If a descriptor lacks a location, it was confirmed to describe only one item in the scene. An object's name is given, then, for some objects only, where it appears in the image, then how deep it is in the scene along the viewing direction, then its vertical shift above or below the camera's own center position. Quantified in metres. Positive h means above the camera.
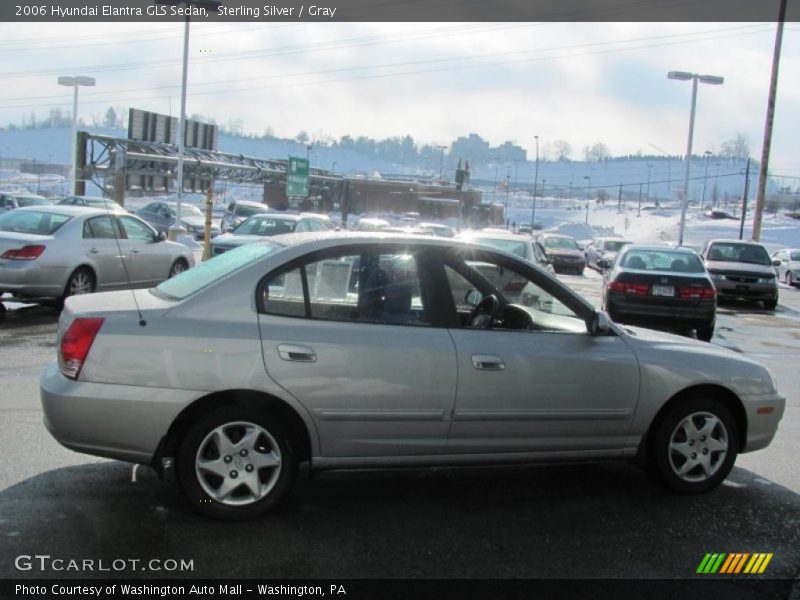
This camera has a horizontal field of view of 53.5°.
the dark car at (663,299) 12.04 -0.87
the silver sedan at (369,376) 4.12 -0.85
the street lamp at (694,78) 31.56 +6.61
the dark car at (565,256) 30.28 -0.85
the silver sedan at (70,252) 10.81 -0.83
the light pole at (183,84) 21.27 +3.88
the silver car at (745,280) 18.86 -0.75
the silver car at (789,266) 29.72 -0.56
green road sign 33.38 +1.45
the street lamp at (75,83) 31.34 +4.41
